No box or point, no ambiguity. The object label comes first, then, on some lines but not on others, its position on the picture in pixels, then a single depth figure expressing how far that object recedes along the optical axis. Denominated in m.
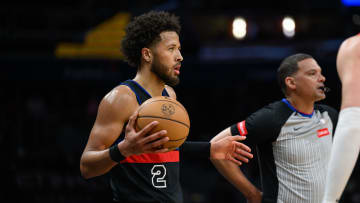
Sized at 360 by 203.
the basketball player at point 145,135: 5.99
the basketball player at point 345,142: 5.05
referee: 7.36
